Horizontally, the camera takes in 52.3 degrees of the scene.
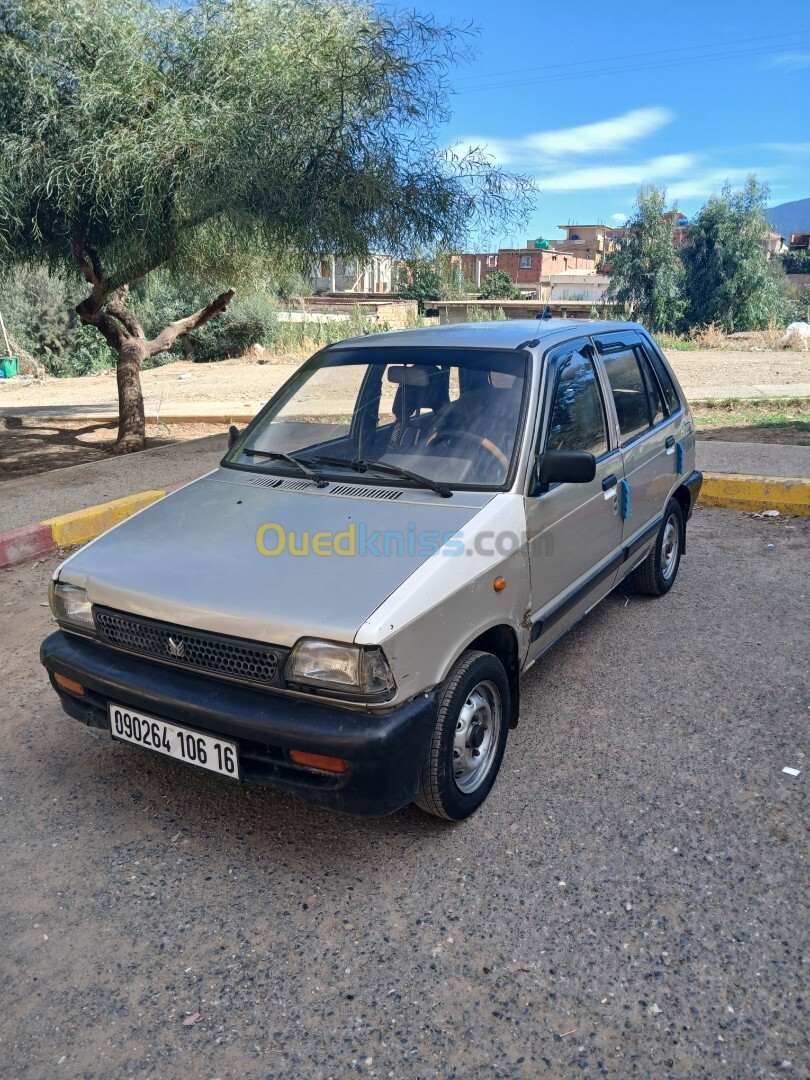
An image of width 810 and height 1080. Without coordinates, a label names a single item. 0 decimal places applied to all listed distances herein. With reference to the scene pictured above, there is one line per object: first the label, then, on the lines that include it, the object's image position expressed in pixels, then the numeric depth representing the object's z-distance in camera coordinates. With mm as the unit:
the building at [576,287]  64312
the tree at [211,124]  7930
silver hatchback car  2635
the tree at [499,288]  55266
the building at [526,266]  70944
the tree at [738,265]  37344
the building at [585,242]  96338
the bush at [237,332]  26000
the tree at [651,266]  38656
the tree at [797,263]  73188
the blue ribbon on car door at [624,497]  4297
